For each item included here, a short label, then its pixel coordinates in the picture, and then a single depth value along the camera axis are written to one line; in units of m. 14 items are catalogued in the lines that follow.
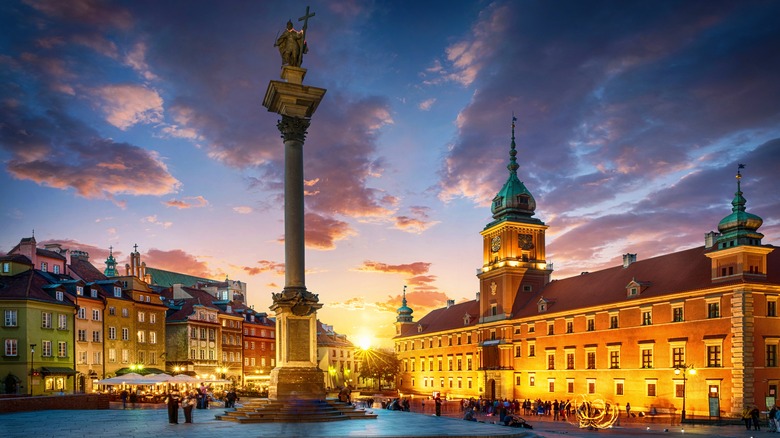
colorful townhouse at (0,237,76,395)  58.28
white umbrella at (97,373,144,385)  52.00
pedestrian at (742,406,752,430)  42.97
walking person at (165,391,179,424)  29.33
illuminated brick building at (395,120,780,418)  51.97
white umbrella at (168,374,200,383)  53.98
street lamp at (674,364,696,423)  53.84
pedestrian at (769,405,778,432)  41.90
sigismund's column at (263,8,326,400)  29.83
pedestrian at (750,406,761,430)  42.66
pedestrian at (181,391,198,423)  29.59
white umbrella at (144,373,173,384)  52.90
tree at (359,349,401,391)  129.88
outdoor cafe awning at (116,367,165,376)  66.88
